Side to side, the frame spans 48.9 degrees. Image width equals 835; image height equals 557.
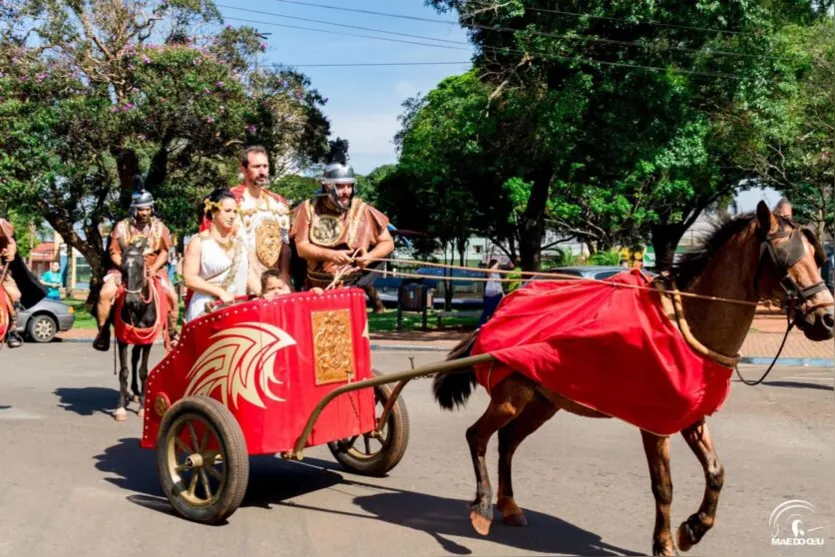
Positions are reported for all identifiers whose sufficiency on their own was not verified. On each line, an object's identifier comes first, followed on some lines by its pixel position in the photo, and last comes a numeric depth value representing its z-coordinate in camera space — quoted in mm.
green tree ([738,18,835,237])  26750
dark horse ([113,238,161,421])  9828
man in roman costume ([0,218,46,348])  9320
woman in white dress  6730
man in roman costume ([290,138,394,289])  6496
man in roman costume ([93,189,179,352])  10023
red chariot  5895
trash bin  22989
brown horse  4719
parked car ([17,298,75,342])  19469
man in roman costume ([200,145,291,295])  6945
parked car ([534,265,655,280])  17000
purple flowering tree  22547
